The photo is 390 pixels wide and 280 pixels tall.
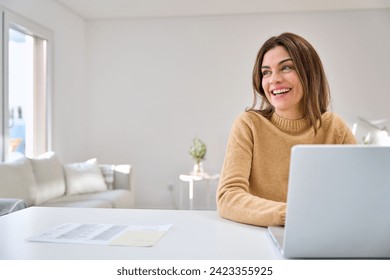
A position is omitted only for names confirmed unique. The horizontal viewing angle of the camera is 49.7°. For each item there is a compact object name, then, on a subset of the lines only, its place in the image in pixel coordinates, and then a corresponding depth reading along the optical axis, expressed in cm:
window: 288
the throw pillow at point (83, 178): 322
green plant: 371
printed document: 68
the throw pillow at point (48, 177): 286
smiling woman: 105
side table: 348
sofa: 257
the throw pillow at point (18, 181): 244
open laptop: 55
